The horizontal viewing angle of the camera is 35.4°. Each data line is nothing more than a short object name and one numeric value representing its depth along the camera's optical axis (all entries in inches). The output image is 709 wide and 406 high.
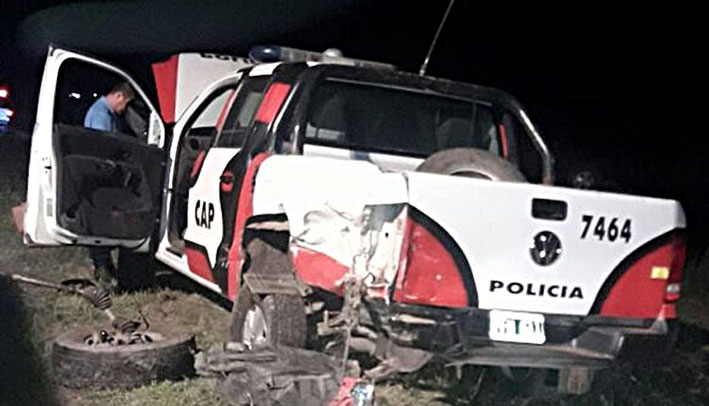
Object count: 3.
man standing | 349.1
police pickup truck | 205.8
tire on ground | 251.6
